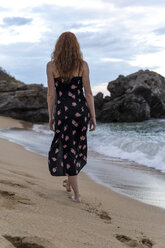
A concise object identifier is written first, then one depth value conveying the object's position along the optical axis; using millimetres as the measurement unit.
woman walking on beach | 3488
